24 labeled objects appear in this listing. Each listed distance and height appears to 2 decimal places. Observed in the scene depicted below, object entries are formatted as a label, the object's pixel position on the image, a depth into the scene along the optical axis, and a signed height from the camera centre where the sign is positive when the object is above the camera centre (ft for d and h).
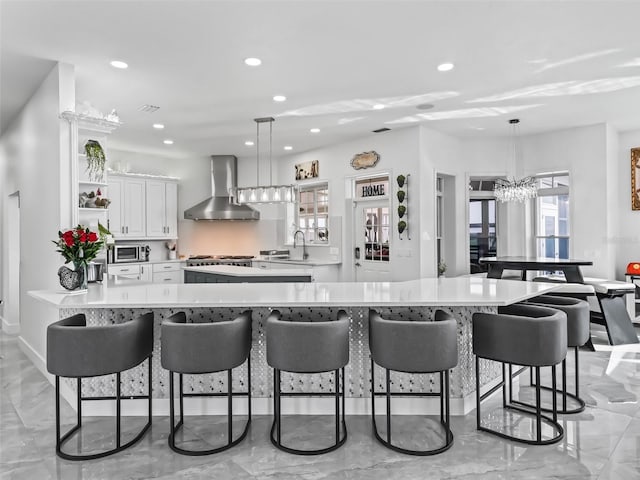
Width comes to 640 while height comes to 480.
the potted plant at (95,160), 12.92 +2.48
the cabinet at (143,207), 23.57 +2.01
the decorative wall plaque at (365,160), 21.18 +4.04
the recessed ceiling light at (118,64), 12.18 +5.05
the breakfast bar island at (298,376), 10.27 -3.06
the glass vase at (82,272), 10.91 -0.71
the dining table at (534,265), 17.05 -0.98
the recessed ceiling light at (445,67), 12.61 +5.09
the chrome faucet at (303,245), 24.82 -0.16
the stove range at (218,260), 25.11 -1.01
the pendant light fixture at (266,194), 18.07 +2.05
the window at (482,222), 23.48 +1.04
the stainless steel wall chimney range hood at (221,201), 25.22 +2.44
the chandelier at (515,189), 19.43 +2.30
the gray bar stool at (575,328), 10.32 -2.07
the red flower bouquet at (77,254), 10.78 -0.26
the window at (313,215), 24.38 +1.58
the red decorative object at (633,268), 19.16 -1.21
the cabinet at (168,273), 24.34 -1.67
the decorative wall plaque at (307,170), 24.27 +4.10
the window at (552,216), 21.65 +1.24
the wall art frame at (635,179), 20.22 +2.83
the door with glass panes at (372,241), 21.40 +0.05
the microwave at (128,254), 23.02 -0.56
